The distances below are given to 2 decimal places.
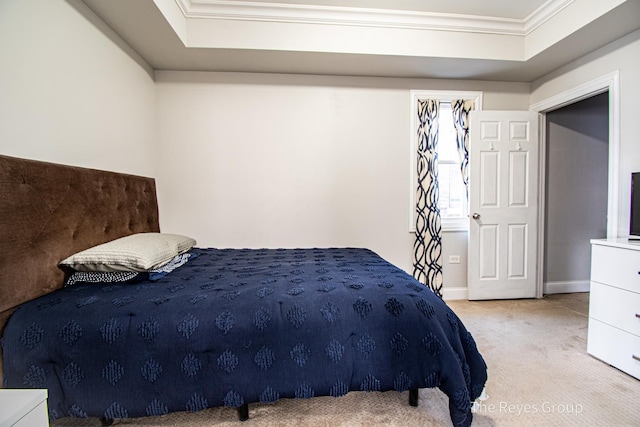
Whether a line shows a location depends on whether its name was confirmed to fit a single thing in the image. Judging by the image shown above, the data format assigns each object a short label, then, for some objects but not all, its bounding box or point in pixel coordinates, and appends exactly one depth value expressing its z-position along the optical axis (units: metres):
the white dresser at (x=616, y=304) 1.76
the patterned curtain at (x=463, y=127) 3.12
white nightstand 0.68
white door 3.08
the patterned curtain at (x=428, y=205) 3.09
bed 1.15
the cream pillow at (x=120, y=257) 1.49
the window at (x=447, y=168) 3.12
